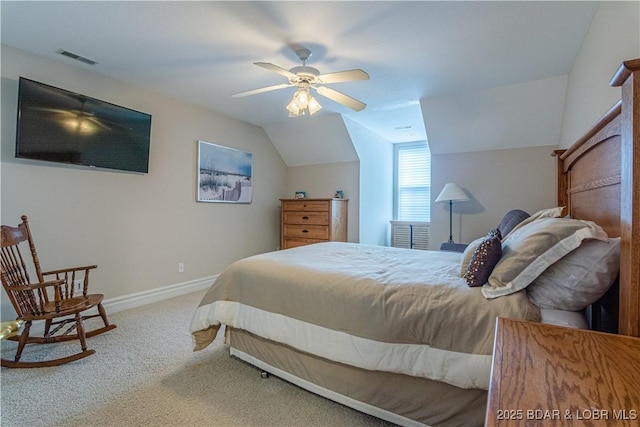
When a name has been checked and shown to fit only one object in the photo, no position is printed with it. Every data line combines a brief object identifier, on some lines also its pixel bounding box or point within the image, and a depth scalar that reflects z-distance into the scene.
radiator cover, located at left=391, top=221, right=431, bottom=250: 5.17
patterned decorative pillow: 1.36
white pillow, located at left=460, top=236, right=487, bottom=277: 1.57
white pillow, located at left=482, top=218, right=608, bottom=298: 1.14
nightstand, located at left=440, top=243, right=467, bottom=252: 3.44
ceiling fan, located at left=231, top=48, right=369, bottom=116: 2.11
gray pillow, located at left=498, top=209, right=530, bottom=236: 2.66
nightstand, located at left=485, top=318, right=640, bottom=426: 0.49
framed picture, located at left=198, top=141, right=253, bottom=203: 3.86
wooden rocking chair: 1.95
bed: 1.10
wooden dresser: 4.35
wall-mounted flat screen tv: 2.34
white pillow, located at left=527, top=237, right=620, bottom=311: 1.05
